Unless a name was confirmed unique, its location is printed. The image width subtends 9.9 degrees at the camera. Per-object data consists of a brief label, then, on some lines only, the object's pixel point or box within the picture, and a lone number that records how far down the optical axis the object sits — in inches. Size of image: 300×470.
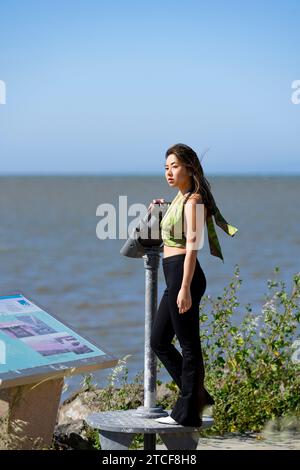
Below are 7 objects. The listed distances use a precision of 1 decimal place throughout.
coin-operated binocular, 399.4
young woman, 379.7
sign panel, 394.8
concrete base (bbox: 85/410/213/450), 385.8
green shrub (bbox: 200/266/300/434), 504.8
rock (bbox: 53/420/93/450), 448.5
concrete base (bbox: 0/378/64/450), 416.4
